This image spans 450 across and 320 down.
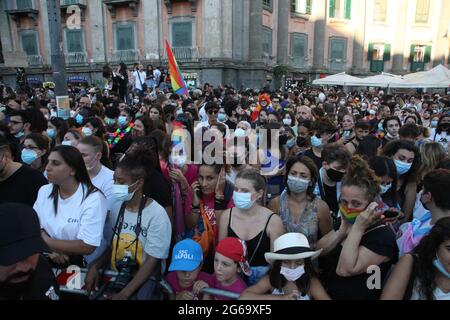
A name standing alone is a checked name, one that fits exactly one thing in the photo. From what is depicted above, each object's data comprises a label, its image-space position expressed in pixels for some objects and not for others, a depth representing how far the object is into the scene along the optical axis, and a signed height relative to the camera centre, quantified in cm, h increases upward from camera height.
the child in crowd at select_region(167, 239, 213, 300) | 269 -151
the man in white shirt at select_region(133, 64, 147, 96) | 1367 -2
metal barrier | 255 -159
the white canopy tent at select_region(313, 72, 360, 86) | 1884 +2
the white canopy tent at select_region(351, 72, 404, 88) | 1712 +2
